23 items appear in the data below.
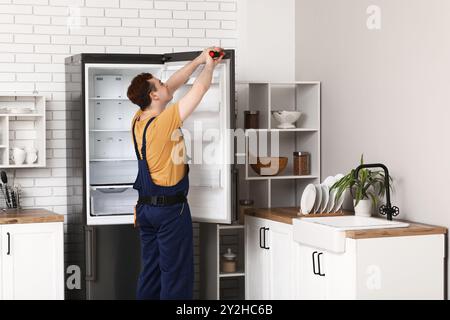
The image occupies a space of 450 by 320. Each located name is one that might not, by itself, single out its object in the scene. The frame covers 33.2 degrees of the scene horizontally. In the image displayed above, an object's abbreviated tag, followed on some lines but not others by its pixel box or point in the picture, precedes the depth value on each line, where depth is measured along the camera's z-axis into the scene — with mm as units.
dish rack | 5069
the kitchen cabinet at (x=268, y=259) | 5051
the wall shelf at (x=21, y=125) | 5445
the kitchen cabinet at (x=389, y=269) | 4211
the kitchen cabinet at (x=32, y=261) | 5043
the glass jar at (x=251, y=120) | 5785
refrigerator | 5207
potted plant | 4895
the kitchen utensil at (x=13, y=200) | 5500
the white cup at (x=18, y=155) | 5473
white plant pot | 4914
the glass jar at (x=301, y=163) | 5879
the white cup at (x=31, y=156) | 5535
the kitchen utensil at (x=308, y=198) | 5039
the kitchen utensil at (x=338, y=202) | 5148
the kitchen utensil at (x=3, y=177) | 5418
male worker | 4660
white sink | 4273
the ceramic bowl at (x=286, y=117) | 5789
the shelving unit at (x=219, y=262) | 5598
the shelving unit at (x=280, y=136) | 5785
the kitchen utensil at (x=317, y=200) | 5114
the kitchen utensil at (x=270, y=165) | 5734
